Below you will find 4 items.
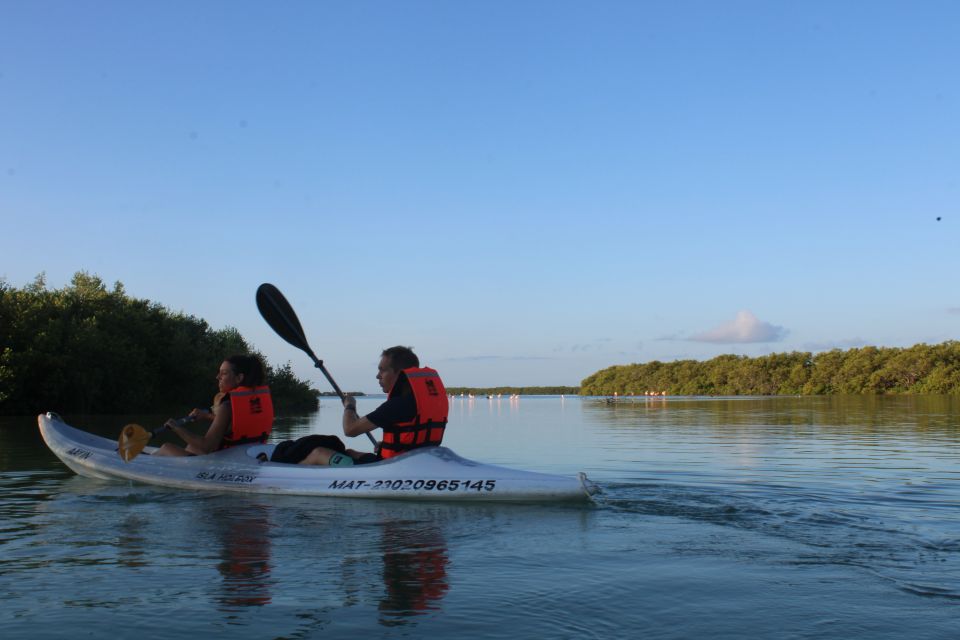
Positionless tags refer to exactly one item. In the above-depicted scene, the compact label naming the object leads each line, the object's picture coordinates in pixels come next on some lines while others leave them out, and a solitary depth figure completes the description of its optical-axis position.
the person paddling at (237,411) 9.16
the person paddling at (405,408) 8.22
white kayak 8.07
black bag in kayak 9.41
